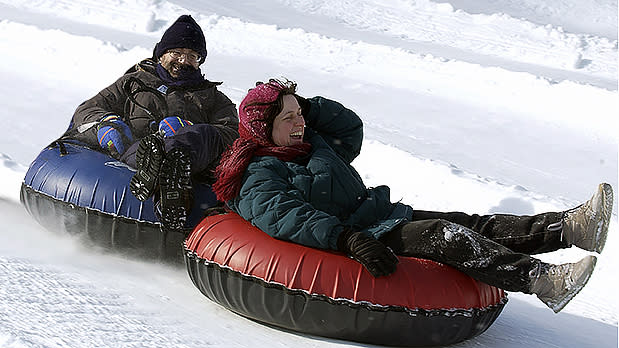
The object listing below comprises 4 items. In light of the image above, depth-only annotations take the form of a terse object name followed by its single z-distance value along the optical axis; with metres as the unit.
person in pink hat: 5.46
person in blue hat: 7.00
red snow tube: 5.50
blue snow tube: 7.05
